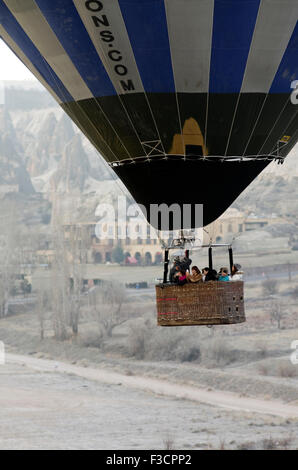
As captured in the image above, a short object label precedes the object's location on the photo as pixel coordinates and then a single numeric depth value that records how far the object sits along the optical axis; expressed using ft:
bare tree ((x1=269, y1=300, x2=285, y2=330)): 253.35
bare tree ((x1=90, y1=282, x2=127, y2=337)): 263.33
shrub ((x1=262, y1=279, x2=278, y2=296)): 262.51
